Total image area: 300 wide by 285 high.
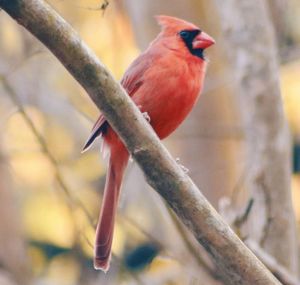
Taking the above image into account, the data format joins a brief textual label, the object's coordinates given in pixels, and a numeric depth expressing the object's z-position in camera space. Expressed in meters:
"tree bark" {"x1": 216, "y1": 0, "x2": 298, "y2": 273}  9.82
